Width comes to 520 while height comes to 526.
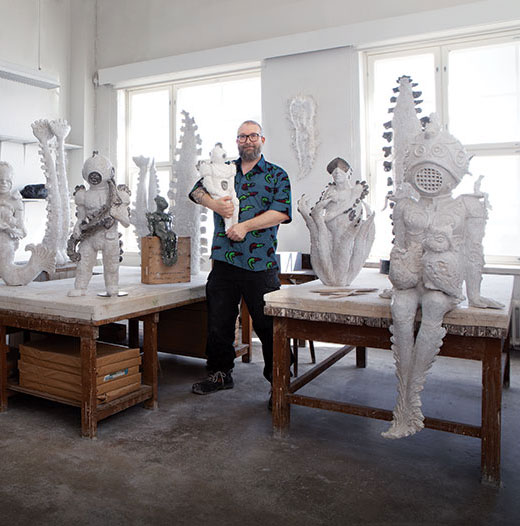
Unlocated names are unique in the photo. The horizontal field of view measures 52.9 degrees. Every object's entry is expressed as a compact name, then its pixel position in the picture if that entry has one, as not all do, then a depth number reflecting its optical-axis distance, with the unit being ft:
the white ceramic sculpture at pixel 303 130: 17.38
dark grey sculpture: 11.19
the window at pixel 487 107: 15.64
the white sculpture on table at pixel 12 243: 10.60
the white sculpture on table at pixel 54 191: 14.23
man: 9.66
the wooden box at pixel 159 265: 10.96
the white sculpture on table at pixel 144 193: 14.07
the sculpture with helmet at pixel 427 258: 6.90
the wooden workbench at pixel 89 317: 8.52
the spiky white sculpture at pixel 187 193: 13.14
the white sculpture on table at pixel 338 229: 10.04
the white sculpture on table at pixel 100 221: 9.20
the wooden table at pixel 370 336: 6.98
